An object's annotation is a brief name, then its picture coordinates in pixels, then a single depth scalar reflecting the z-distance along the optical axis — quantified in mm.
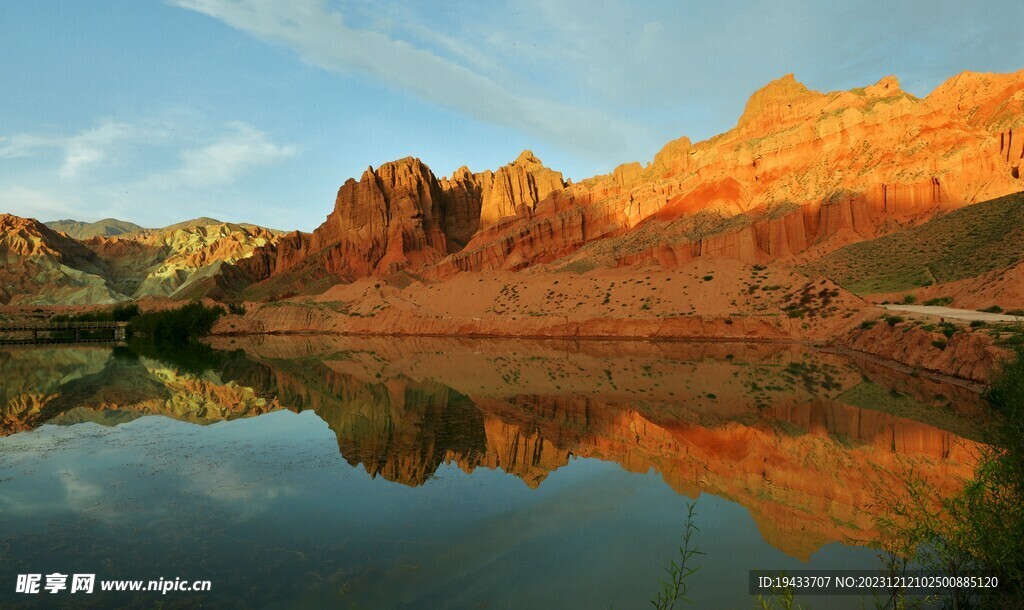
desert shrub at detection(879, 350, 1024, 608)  6125
